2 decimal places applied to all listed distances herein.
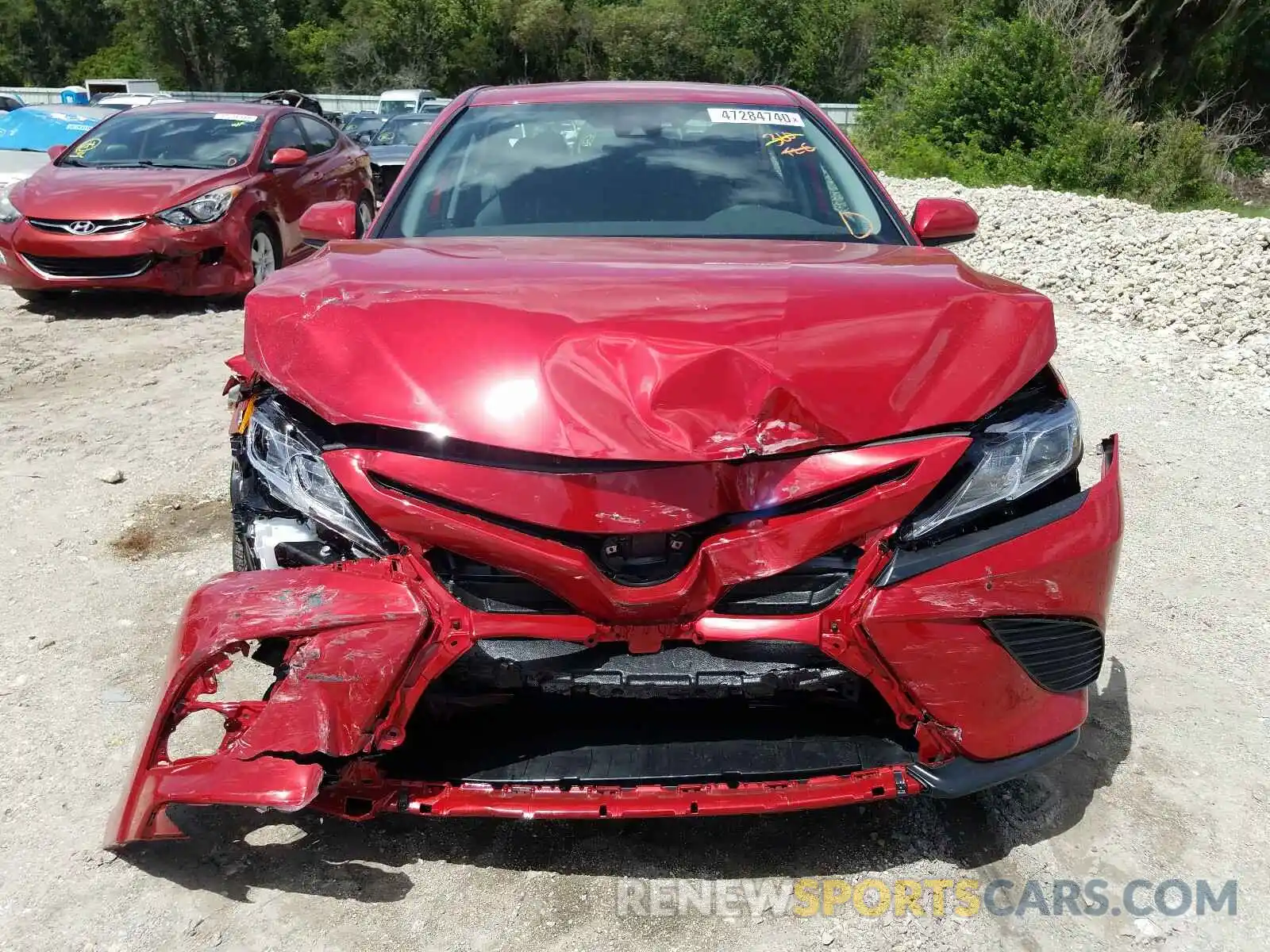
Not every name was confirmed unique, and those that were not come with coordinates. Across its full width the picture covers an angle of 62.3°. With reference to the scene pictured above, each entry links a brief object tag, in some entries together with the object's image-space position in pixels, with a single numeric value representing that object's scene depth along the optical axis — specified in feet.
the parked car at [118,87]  107.60
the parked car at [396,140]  49.06
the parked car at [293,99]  40.19
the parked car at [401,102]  119.53
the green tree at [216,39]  182.29
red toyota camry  6.22
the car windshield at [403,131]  57.41
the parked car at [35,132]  37.19
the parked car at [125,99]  73.57
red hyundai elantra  24.64
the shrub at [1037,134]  56.59
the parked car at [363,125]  69.28
